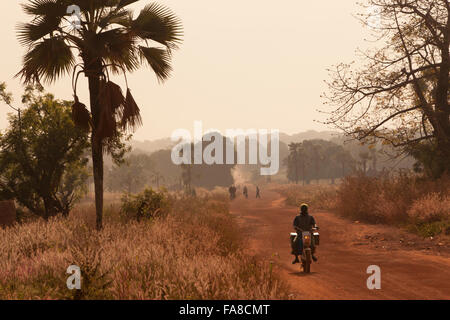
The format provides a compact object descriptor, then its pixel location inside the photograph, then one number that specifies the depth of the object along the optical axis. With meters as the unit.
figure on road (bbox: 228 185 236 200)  41.58
